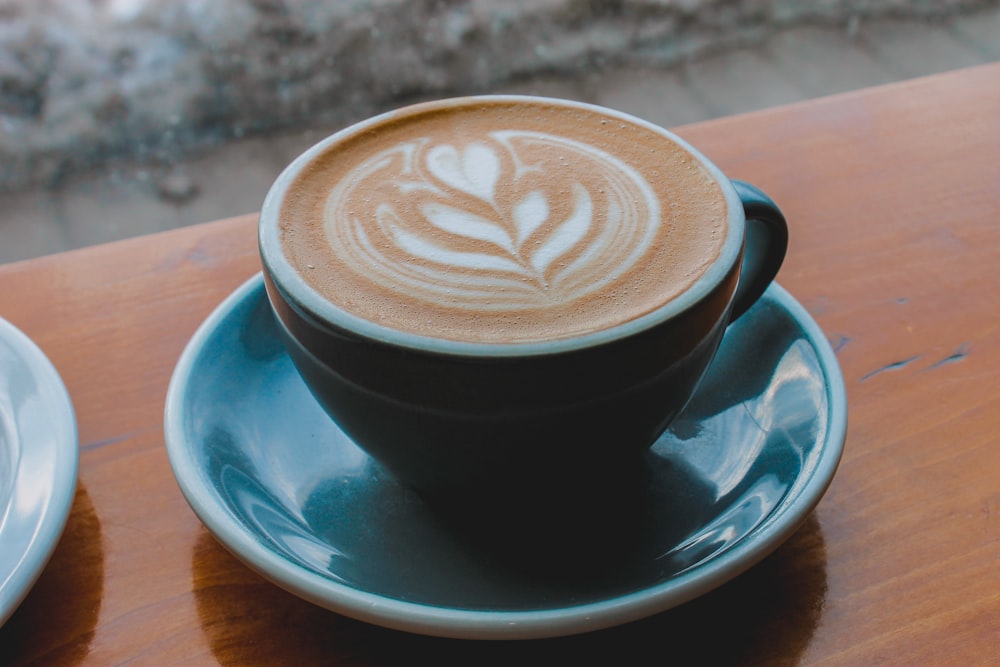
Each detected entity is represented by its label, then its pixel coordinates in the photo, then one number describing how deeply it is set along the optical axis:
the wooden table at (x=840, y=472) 0.43
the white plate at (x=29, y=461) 0.42
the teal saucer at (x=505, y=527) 0.39
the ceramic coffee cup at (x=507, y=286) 0.40
